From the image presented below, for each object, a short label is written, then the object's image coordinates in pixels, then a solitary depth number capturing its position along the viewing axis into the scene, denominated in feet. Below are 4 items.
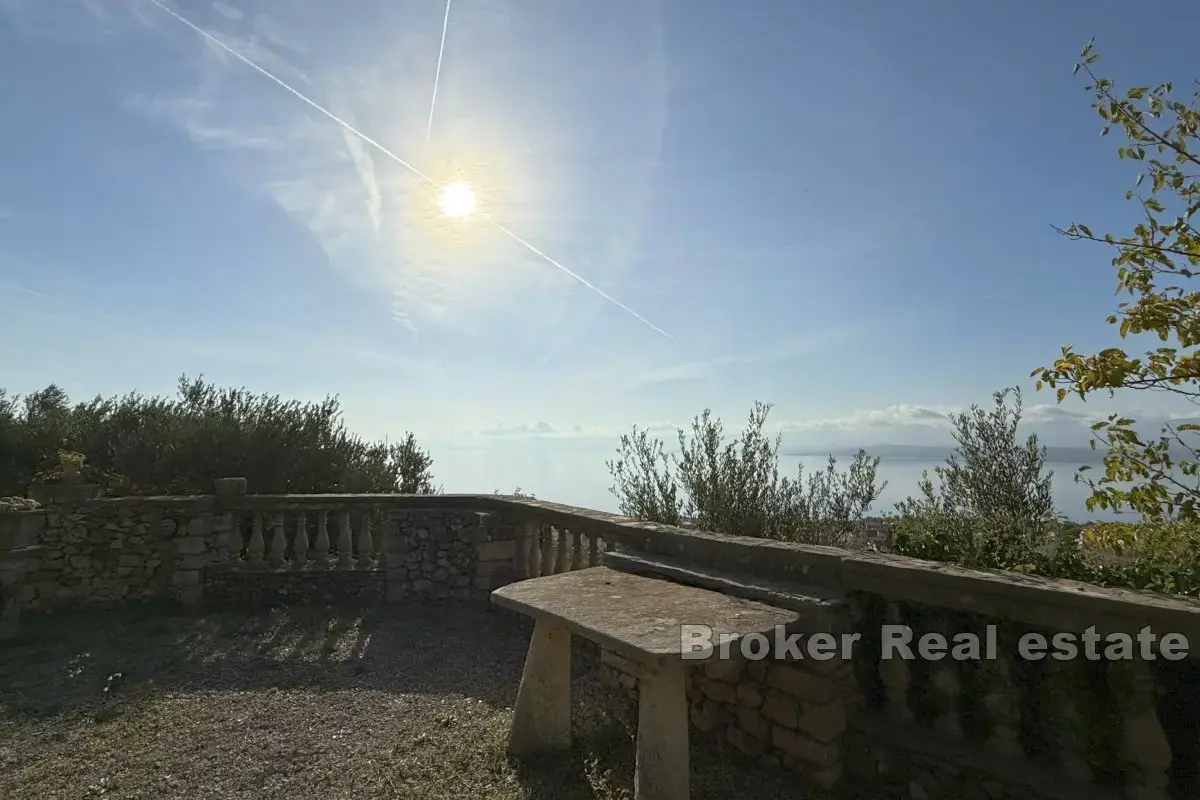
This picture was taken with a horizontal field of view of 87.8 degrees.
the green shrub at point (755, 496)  23.91
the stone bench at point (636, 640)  9.65
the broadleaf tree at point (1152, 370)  11.44
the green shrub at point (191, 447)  29.01
